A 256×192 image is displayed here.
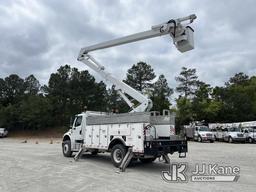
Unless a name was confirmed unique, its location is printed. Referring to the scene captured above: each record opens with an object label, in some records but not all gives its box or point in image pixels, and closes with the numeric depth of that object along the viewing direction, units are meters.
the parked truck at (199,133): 21.94
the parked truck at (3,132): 30.07
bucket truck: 7.47
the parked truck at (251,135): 22.06
